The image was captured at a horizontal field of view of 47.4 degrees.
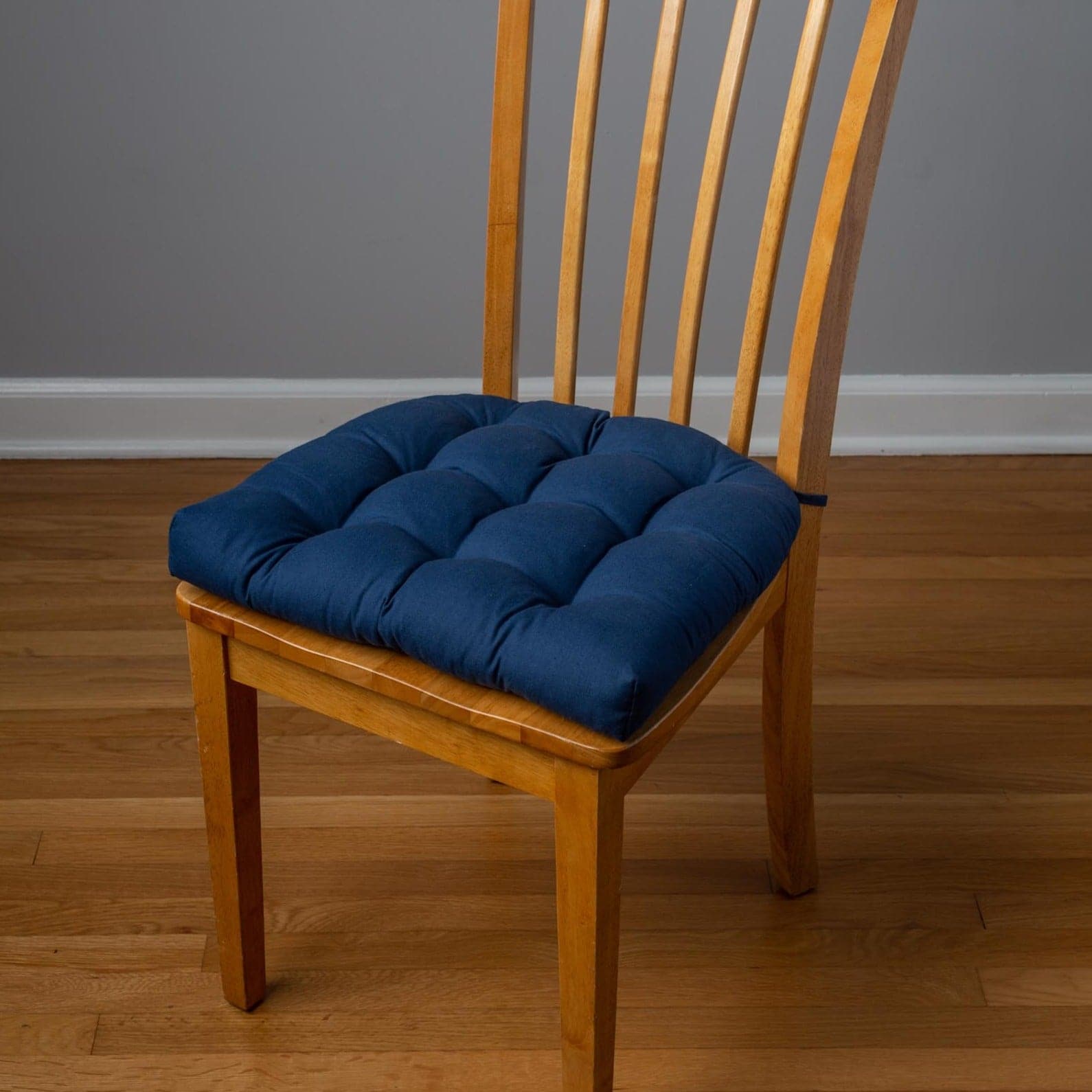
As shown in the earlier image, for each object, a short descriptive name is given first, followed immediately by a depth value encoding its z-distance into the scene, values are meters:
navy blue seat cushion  0.78
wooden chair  0.81
